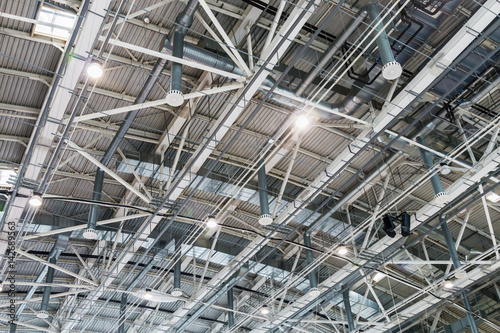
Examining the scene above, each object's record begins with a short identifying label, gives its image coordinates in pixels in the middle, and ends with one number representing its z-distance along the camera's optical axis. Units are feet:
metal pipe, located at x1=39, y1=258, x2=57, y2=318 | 99.50
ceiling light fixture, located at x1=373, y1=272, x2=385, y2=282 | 106.04
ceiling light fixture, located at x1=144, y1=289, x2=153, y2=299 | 101.84
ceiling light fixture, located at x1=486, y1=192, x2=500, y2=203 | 93.18
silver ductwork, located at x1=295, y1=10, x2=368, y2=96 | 63.98
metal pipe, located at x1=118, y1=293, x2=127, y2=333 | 117.60
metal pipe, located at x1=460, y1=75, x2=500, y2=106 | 69.77
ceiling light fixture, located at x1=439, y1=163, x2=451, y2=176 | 75.66
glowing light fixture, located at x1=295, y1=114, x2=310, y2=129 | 65.46
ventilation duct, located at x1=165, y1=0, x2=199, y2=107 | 60.95
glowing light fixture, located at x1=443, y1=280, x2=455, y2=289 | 97.60
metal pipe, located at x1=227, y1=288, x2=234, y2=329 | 117.39
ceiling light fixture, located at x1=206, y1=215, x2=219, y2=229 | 82.13
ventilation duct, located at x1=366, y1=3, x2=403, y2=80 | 56.85
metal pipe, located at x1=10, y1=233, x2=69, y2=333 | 97.09
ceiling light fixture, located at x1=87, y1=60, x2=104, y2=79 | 54.95
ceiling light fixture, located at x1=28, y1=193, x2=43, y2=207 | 71.77
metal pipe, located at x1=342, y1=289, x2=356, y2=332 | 112.57
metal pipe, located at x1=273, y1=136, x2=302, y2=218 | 78.44
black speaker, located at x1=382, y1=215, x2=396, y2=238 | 78.89
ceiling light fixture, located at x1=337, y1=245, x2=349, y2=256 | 89.40
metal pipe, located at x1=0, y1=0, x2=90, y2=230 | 52.19
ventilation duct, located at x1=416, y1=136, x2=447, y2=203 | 77.41
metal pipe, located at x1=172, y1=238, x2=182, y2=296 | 102.32
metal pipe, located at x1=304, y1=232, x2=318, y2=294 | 99.14
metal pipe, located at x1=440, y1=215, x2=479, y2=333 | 91.45
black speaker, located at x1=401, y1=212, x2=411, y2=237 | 79.00
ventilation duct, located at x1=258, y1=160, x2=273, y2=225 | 79.87
